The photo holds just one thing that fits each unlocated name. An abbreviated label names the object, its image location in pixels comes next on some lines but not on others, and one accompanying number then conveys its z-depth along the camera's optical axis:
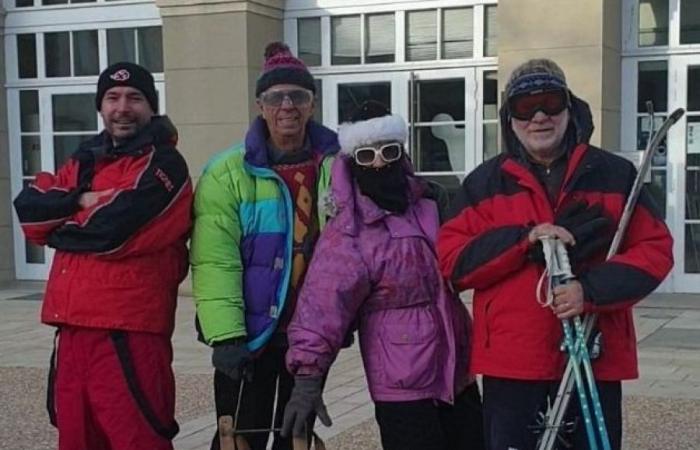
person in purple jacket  3.41
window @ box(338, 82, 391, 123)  11.23
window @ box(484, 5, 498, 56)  10.66
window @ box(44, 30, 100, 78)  12.30
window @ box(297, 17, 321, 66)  11.43
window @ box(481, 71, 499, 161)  10.75
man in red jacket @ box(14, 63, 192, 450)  3.75
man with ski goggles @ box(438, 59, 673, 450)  3.10
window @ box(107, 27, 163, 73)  11.91
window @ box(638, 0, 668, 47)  10.25
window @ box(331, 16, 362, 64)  11.27
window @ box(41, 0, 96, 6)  12.27
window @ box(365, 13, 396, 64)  11.11
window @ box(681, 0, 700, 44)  10.08
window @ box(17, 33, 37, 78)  12.59
